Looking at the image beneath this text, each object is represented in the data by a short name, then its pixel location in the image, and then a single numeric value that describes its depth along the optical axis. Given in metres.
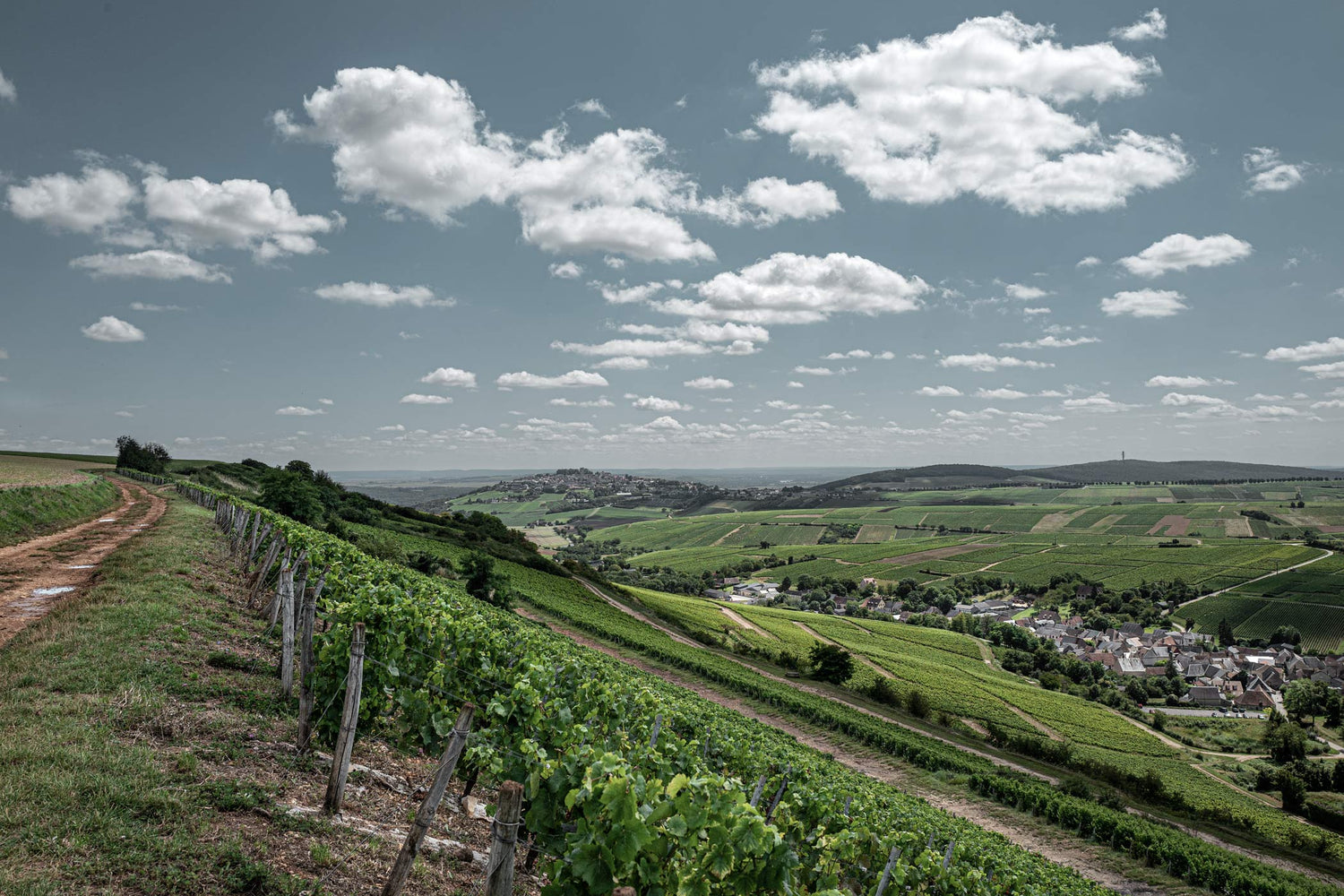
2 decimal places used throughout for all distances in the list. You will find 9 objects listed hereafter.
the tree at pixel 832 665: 55.53
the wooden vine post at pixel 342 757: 7.28
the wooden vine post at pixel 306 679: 8.62
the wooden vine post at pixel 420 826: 5.72
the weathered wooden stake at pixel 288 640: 9.89
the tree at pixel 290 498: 45.00
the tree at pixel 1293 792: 48.62
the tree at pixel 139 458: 94.31
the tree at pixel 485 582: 40.34
